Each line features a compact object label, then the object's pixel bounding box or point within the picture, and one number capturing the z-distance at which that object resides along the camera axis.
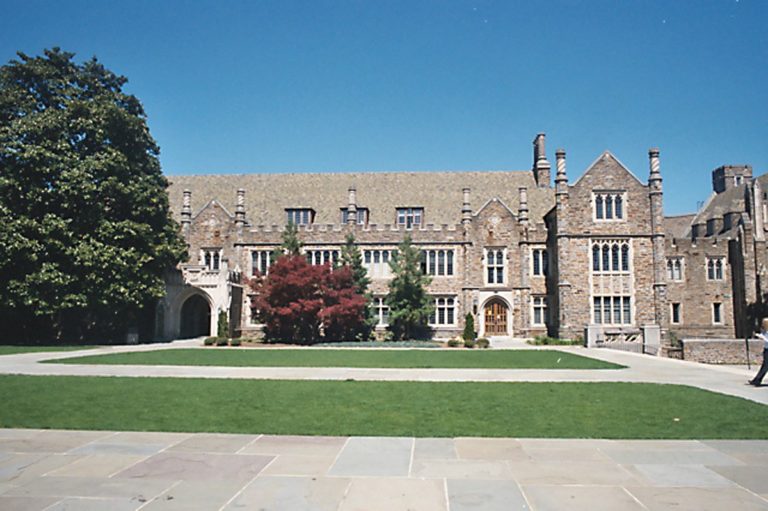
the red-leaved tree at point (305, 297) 30.50
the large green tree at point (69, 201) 25.81
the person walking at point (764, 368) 12.62
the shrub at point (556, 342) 31.16
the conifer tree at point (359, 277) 33.97
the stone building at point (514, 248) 33.47
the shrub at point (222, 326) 32.03
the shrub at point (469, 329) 31.53
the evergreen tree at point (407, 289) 32.59
